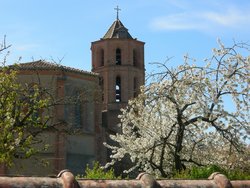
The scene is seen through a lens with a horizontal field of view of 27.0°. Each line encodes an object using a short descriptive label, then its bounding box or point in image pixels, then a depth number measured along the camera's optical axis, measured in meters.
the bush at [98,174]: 16.58
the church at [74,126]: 36.03
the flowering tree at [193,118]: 19.77
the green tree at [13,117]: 16.61
